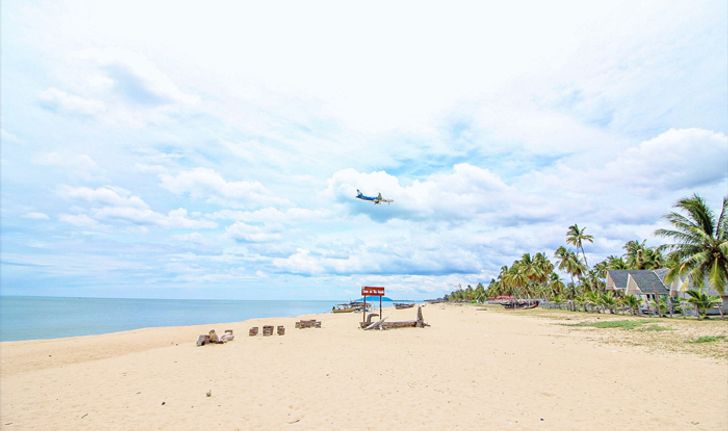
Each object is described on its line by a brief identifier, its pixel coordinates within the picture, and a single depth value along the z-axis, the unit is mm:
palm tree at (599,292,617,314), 40491
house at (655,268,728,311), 40047
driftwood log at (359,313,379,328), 27312
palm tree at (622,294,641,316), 35969
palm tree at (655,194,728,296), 24312
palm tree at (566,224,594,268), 67188
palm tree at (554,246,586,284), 68812
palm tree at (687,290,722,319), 30703
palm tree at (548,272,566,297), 89562
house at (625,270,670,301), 50312
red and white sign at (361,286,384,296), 28125
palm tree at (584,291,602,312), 42938
